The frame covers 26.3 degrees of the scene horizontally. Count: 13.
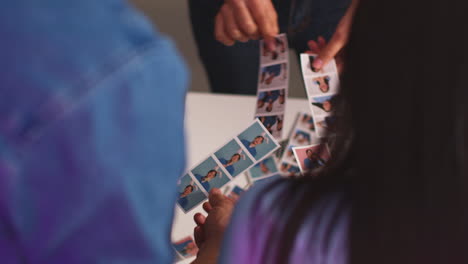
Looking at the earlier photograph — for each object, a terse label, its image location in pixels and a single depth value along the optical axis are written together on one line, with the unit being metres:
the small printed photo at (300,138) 1.83
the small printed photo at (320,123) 1.68
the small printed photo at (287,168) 1.79
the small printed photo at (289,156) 1.80
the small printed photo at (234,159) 1.64
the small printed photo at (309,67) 1.68
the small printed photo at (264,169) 1.79
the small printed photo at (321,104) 1.69
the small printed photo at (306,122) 1.85
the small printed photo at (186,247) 1.68
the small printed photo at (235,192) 1.77
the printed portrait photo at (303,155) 1.63
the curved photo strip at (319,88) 1.68
